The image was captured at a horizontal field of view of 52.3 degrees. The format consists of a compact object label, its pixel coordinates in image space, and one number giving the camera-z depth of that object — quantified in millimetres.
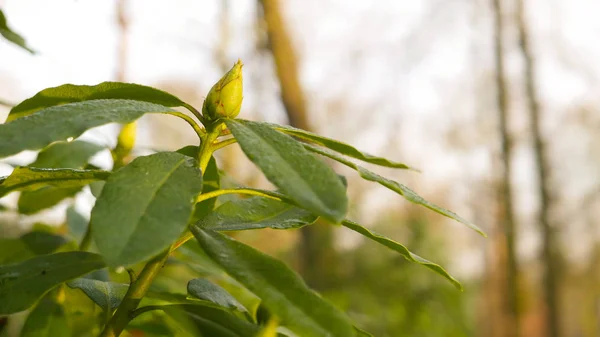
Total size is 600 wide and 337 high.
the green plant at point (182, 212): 311
